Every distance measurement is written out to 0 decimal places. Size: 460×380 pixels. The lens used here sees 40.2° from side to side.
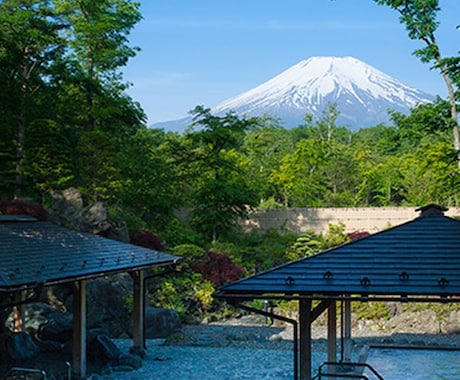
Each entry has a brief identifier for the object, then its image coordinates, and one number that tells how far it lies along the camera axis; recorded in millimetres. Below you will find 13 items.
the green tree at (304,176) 35969
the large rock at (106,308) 15461
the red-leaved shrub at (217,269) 21172
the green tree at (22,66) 22672
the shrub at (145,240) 20672
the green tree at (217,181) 25688
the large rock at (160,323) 15992
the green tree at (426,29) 19109
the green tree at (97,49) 26703
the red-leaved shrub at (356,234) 27550
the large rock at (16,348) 11688
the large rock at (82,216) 18594
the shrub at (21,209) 17438
